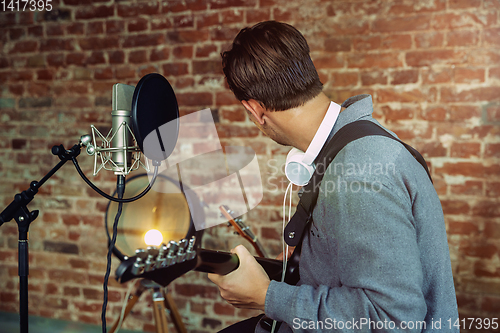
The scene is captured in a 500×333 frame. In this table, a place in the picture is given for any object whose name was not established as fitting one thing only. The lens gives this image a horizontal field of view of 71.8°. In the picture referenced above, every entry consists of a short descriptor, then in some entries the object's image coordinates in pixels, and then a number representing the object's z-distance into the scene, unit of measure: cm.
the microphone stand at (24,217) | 90
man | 67
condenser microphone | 87
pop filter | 83
